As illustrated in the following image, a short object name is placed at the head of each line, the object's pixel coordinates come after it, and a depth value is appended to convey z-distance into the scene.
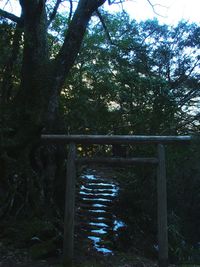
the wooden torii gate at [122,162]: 5.66
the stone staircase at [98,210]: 7.11
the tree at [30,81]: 5.84
